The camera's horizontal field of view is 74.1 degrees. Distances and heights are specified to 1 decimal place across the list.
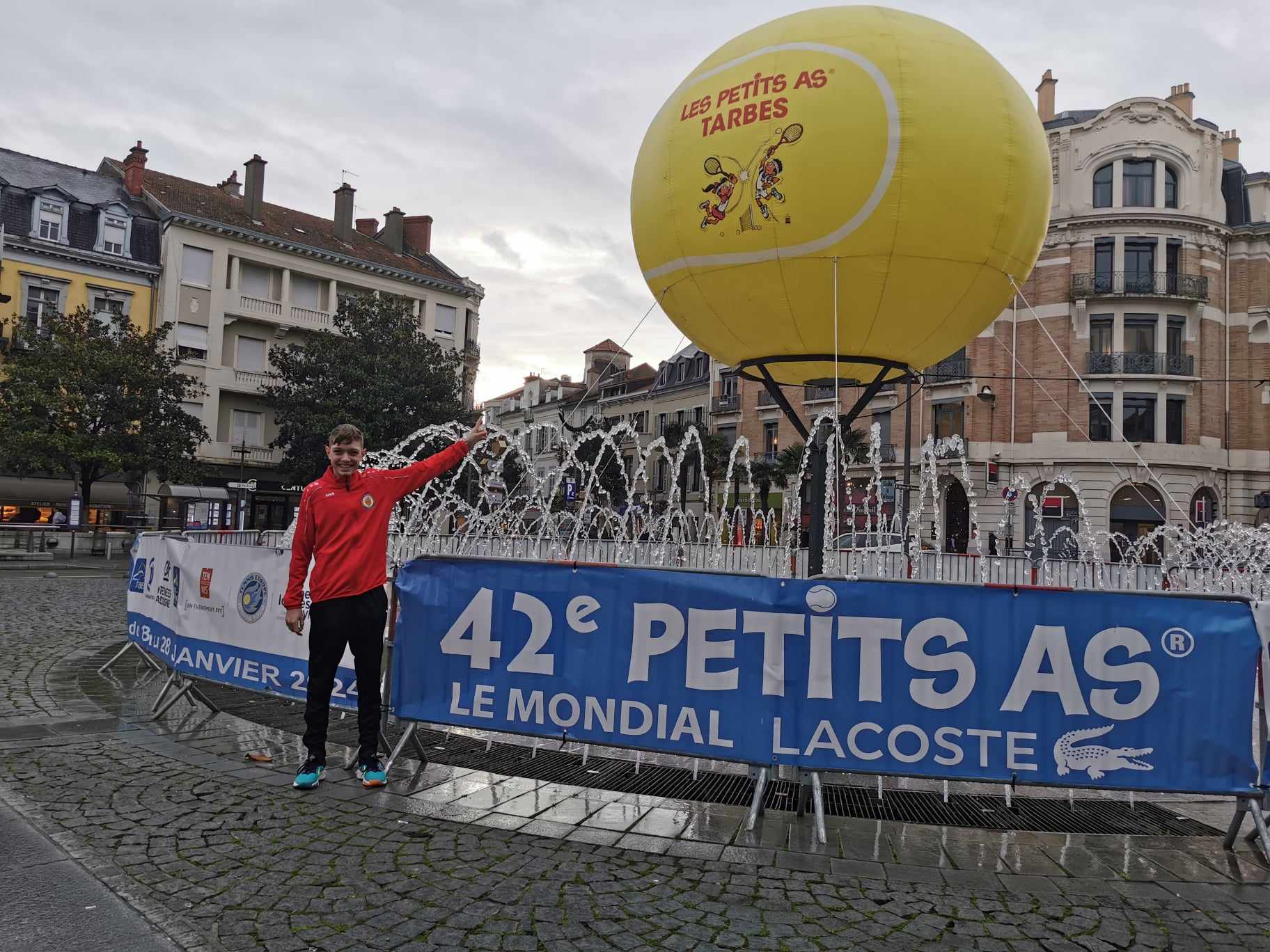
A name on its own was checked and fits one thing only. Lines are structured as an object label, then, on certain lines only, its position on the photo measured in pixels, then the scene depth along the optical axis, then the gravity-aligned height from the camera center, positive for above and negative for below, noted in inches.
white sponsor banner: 238.8 -36.1
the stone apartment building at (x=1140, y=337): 1387.8 +337.6
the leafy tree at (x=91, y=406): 1105.4 +125.4
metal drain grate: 187.3 -65.1
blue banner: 174.2 -32.5
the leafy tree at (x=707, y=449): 1764.3 +153.9
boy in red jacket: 199.0 -18.0
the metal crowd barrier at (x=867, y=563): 374.6 -19.4
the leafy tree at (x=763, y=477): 1646.2 +89.2
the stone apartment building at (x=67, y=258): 1428.4 +424.9
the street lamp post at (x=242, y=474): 1391.0 +53.0
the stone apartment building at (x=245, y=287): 1609.3 +440.9
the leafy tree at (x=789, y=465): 1502.2 +105.0
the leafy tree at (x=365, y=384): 1344.7 +202.6
